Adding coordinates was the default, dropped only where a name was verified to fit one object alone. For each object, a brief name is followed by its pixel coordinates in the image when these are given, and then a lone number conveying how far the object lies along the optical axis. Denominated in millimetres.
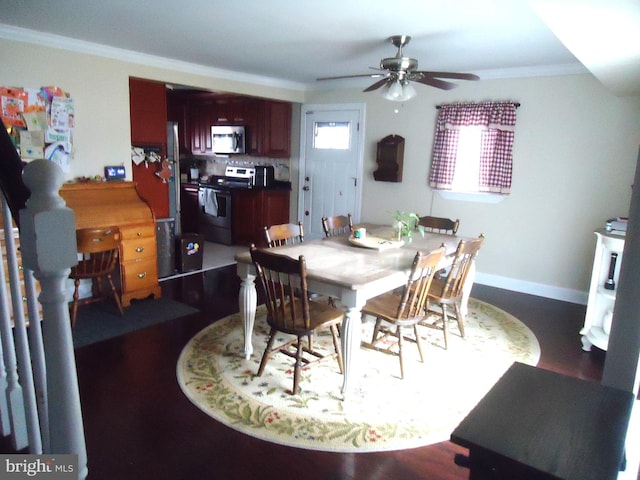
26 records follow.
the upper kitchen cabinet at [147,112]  4480
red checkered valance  4617
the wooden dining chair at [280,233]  3322
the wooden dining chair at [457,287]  3057
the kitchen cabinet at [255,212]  6246
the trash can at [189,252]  4973
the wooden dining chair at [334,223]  3838
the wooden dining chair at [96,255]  3365
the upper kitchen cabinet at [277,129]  6156
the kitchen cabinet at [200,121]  6809
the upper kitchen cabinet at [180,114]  6855
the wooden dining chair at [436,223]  4157
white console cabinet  3307
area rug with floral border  2299
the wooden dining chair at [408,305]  2639
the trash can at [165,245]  4766
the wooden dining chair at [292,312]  2439
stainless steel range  6398
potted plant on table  3428
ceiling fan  3197
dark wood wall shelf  5355
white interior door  5820
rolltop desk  3867
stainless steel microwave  6395
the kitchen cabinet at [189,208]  6902
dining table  2447
